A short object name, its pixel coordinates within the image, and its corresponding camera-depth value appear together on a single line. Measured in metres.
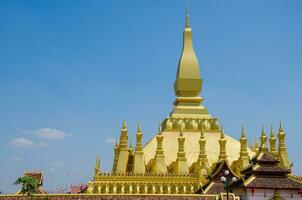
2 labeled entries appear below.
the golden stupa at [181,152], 41.25
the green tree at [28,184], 33.53
